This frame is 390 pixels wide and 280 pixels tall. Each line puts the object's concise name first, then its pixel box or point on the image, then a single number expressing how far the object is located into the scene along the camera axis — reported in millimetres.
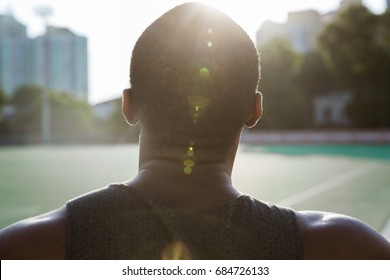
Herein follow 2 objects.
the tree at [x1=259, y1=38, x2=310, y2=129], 51875
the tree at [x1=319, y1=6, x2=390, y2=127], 48031
